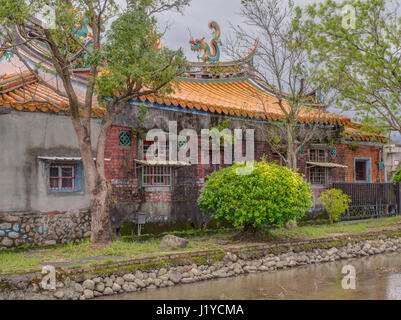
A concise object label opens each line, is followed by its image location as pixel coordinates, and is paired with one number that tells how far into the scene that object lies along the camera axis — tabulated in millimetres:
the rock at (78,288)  8375
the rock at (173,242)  11188
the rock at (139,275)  9234
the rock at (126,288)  8859
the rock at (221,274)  10243
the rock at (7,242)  10422
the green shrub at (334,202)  16250
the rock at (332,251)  12625
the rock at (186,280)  9687
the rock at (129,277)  9055
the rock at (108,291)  8634
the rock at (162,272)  9602
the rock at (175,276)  9555
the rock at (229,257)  10852
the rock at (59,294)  8039
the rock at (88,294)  8337
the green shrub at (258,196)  11625
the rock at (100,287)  8617
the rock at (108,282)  8742
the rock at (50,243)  11073
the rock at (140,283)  9062
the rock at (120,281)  8906
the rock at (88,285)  8523
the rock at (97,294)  8520
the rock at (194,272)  9969
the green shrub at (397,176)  20733
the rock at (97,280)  8670
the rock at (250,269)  10727
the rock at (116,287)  8766
